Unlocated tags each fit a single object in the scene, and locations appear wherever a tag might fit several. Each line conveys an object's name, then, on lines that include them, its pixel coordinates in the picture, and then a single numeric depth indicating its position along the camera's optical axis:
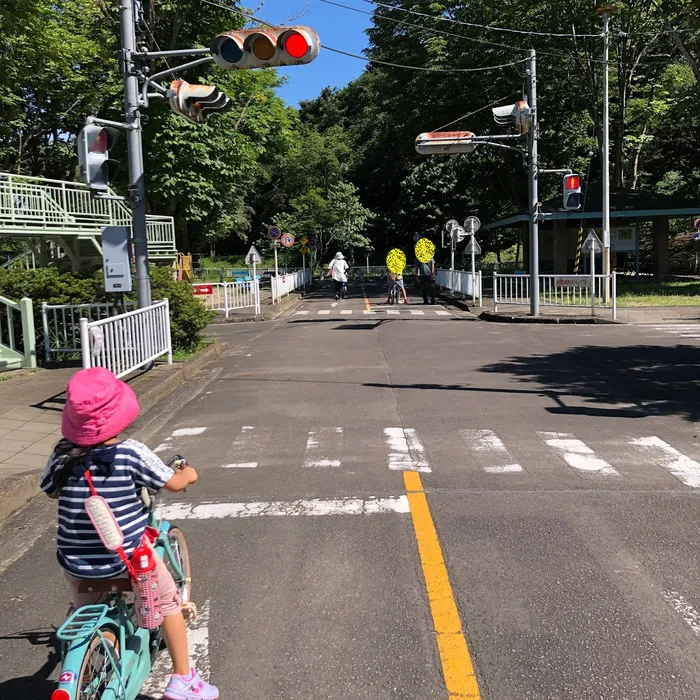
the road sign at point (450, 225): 28.93
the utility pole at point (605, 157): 21.80
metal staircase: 18.25
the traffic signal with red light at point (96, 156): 8.74
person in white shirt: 28.64
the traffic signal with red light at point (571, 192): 18.06
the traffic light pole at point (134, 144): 10.59
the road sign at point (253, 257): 25.97
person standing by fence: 26.12
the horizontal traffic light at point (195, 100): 10.07
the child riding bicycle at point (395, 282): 26.83
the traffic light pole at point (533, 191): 19.42
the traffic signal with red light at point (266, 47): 8.28
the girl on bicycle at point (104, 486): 2.76
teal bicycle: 2.46
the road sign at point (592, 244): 19.80
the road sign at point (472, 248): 24.25
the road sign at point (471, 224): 24.14
